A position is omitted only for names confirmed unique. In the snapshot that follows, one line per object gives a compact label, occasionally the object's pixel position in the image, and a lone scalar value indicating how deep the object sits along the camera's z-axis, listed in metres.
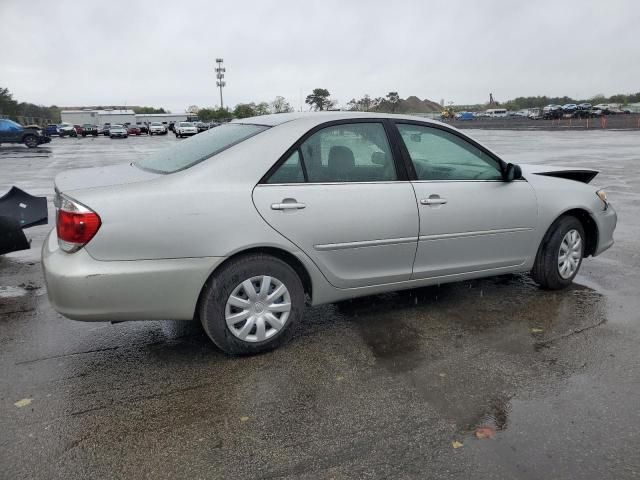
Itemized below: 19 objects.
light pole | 79.44
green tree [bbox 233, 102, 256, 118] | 77.38
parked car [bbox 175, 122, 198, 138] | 50.15
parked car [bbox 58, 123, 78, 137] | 57.44
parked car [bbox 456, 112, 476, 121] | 82.65
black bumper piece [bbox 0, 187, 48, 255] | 6.26
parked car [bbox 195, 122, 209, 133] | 56.76
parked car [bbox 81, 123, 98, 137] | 56.22
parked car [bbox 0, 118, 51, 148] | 31.44
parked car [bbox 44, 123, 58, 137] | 57.84
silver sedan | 3.29
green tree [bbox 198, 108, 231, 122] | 86.45
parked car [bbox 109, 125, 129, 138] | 50.83
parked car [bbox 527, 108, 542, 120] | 75.50
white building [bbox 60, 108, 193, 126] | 87.25
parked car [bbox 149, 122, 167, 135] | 59.75
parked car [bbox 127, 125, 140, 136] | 58.44
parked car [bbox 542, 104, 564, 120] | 64.56
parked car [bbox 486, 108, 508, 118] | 92.19
